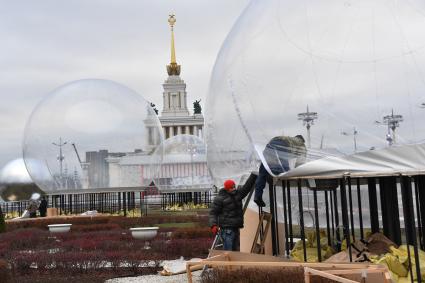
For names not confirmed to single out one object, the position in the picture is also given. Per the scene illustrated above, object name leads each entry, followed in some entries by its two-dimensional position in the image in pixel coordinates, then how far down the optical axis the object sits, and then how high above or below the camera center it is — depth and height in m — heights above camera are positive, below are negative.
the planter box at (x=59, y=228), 19.25 -0.45
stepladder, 9.01 -0.40
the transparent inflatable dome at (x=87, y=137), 18.94 +2.45
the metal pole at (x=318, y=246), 7.62 -0.55
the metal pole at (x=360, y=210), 9.13 -0.12
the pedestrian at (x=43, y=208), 29.34 +0.31
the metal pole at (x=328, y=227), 9.58 -0.39
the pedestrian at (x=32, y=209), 28.97 +0.30
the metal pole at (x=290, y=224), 8.48 -0.30
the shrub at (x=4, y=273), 9.13 -0.89
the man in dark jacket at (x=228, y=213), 8.77 -0.08
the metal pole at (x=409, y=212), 6.38 -0.13
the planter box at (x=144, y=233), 16.44 -0.61
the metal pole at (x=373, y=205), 9.60 -0.04
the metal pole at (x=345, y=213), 6.95 -0.11
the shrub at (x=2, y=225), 20.06 -0.30
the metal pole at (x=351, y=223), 9.31 -0.31
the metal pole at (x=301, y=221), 7.80 -0.22
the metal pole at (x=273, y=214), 8.46 -0.12
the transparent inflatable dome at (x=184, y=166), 40.75 +3.03
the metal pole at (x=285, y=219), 8.44 -0.21
